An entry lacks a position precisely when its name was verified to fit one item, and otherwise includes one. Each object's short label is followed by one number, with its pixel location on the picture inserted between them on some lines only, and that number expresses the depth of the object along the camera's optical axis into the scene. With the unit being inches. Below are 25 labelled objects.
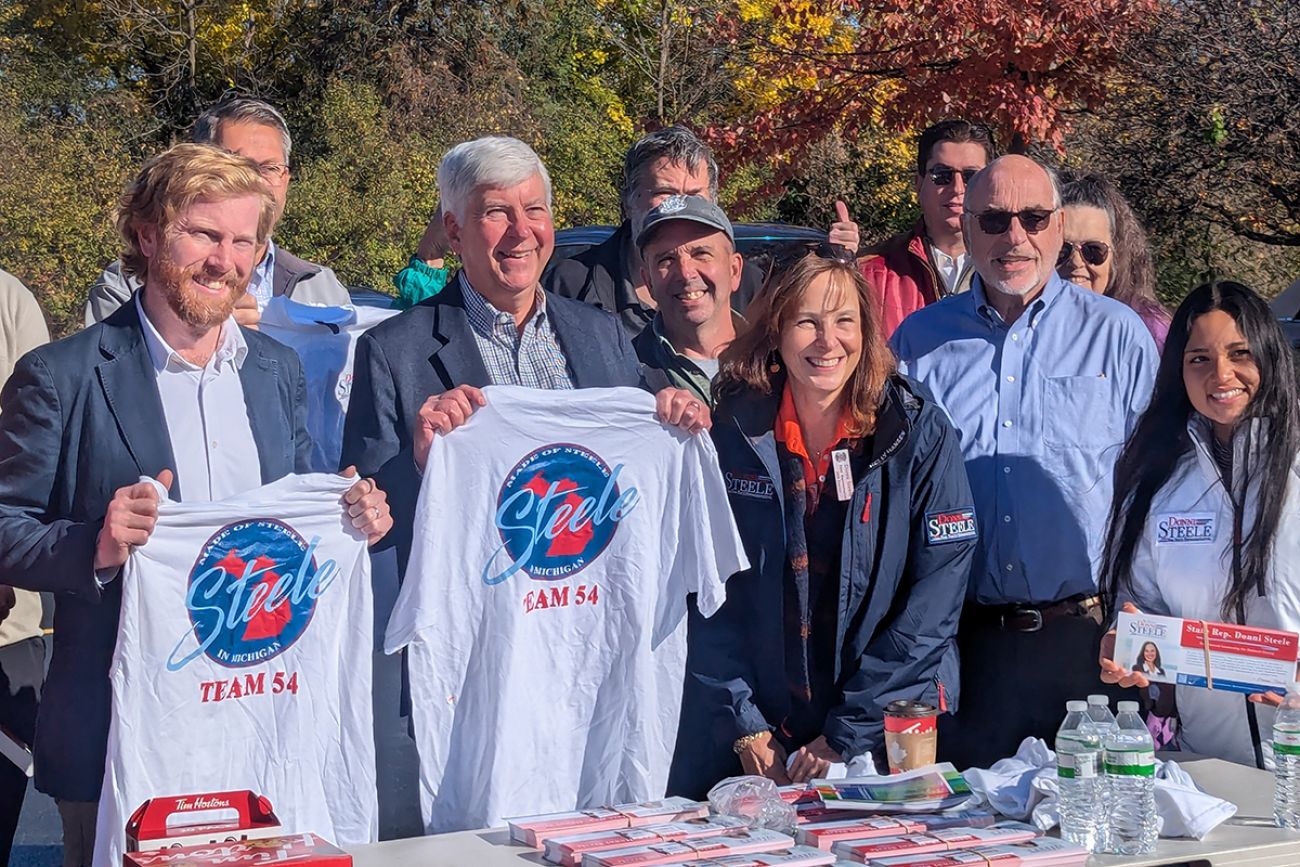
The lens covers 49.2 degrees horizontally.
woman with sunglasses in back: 204.4
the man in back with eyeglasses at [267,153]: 179.6
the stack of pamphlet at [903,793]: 127.4
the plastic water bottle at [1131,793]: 120.9
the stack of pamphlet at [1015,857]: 114.2
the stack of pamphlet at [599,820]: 124.3
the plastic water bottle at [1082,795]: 122.6
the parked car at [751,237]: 346.3
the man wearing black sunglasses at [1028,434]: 162.9
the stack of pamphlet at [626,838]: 118.5
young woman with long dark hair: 142.9
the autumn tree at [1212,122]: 428.1
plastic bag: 124.3
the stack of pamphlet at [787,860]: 113.3
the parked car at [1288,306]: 477.7
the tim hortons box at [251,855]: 106.8
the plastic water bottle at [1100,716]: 128.5
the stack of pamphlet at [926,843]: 116.6
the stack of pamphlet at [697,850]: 113.7
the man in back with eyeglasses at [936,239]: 213.8
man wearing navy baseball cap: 170.9
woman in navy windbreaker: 148.1
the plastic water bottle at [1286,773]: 128.0
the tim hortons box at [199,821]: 111.1
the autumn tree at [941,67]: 432.8
